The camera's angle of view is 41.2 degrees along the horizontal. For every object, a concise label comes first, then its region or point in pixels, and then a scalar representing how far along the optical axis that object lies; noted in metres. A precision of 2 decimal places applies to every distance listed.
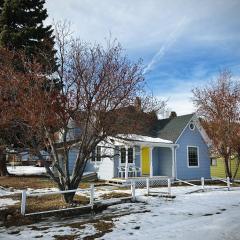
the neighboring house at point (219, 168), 37.10
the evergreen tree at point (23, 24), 25.36
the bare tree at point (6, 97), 14.27
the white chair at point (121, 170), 24.61
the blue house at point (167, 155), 24.98
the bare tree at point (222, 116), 27.30
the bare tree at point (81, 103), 14.09
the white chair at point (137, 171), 25.18
